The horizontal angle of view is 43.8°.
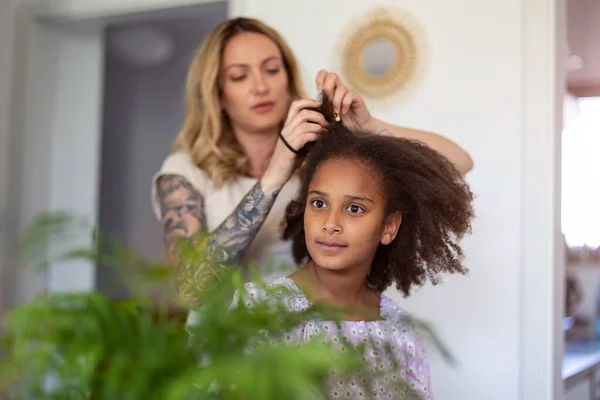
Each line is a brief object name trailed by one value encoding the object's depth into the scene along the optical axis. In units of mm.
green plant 543
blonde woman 1469
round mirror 1669
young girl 1206
